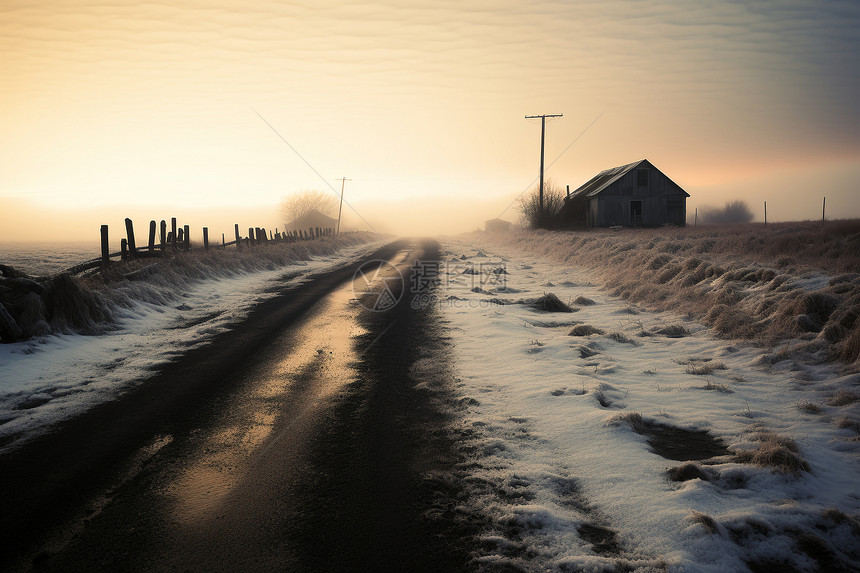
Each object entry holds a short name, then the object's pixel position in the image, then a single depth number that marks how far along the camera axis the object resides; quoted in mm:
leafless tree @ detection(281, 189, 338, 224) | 83250
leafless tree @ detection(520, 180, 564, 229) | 40312
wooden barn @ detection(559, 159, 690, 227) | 38656
